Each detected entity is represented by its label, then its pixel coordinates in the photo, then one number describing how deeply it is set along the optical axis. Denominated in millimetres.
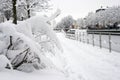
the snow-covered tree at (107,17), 50963
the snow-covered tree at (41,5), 11402
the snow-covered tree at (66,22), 72189
